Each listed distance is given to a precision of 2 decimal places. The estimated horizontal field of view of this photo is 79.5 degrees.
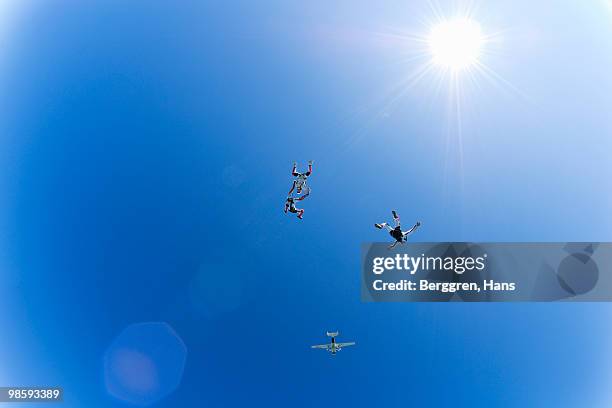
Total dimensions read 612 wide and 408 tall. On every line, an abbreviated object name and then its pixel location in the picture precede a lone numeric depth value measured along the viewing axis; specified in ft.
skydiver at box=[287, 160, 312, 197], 110.22
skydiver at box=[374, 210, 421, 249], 109.81
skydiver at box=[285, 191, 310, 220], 116.98
